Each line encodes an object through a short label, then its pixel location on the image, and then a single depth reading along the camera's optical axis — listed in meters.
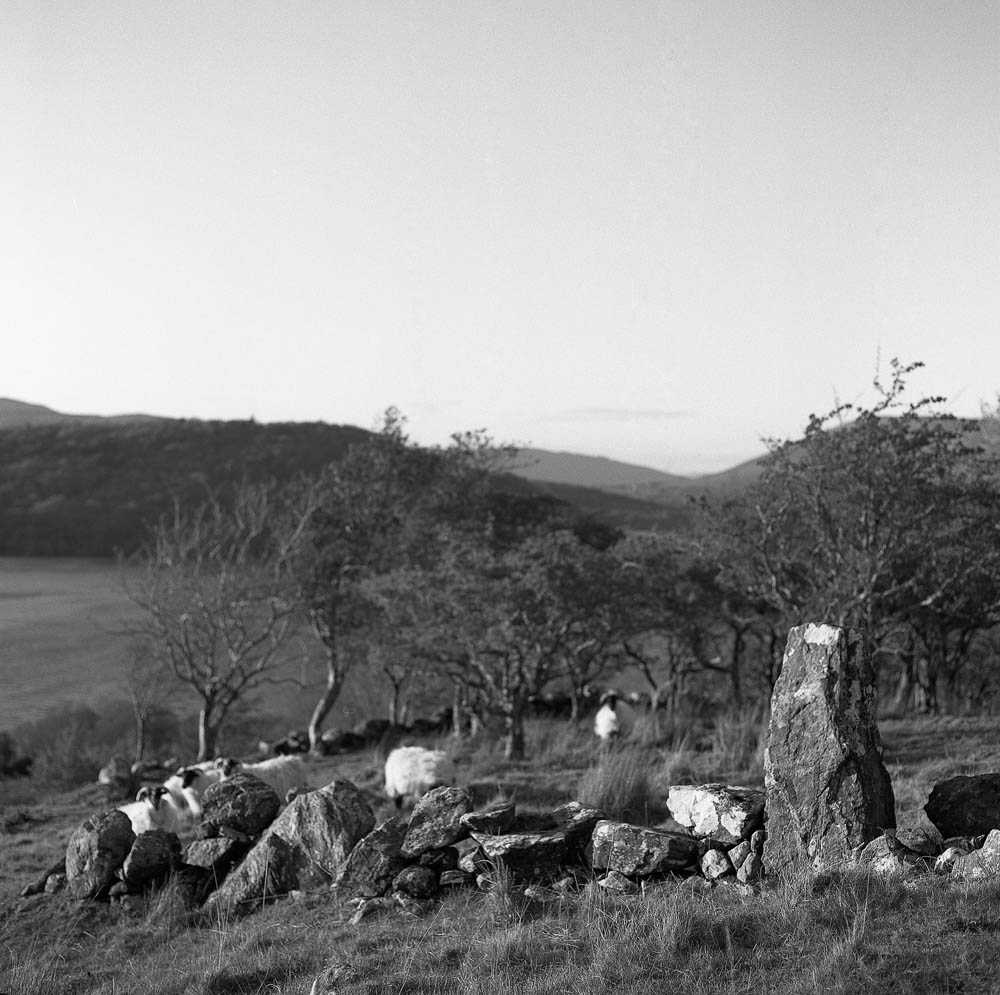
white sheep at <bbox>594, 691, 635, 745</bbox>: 18.31
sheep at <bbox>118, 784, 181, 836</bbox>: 12.87
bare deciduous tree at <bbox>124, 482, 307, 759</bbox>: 22.39
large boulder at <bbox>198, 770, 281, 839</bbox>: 10.62
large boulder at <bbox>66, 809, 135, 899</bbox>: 9.94
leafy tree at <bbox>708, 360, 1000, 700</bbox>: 16.22
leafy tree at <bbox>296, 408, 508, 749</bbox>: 23.19
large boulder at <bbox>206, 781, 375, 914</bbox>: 9.32
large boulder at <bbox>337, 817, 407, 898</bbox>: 8.76
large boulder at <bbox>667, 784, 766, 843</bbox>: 8.10
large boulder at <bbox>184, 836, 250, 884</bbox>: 10.14
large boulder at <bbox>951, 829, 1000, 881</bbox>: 6.51
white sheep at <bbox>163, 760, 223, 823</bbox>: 13.69
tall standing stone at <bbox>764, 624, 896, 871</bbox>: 7.51
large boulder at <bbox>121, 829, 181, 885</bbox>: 9.88
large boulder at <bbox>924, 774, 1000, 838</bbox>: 7.81
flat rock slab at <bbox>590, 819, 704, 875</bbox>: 7.88
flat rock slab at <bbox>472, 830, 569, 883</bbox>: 8.21
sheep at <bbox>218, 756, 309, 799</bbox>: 14.26
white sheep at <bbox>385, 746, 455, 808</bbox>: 13.24
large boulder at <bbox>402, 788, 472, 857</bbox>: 8.89
